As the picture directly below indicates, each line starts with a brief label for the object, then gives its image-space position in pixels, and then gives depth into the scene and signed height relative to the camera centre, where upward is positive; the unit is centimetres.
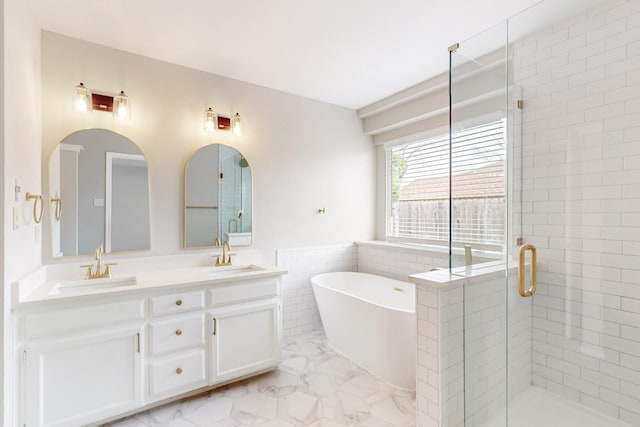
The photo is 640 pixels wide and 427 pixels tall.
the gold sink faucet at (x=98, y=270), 226 -45
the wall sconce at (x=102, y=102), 223 +84
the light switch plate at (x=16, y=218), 162 -4
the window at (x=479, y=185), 194 +17
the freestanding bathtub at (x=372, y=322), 230 -96
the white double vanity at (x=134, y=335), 173 -84
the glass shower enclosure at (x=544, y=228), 171 -10
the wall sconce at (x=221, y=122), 280 +85
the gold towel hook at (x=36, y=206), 186 +3
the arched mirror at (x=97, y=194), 225 +13
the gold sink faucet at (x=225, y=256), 282 -43
